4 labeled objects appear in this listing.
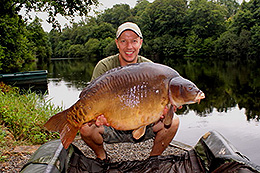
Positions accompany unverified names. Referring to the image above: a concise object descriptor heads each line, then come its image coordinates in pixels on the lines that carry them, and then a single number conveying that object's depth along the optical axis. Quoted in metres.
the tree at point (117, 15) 48.56
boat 11.02
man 2.08
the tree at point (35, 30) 9.23
